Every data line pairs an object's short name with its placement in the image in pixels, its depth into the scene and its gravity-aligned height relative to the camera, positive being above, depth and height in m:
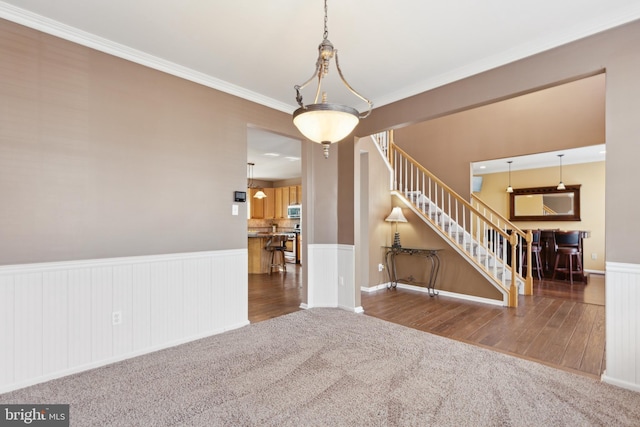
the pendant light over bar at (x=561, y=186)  7.31 +0.66
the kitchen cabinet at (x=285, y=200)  9.55 +0.45
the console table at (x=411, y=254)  5.06 -0.84
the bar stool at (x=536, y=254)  6.22 -0.83
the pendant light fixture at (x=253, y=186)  8.41 +0.88
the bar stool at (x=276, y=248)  6.86 -0.75
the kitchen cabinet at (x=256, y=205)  9.61 +0.30
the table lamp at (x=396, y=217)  5.26 -0.05
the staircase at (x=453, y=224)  4.60 -0.16
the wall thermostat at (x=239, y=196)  3.46 +0.21
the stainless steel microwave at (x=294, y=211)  8.93 +0.10
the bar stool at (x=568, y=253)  5.99 -0.76
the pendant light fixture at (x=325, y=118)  1.89 +0.62
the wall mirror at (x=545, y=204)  7.43 +0.26
